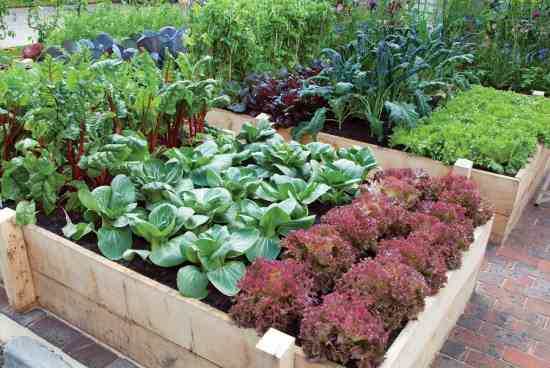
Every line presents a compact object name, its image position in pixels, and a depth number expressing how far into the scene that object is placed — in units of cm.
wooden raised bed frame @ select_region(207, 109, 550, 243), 352
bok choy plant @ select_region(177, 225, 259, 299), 221
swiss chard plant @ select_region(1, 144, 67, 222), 269
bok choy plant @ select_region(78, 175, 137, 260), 249
